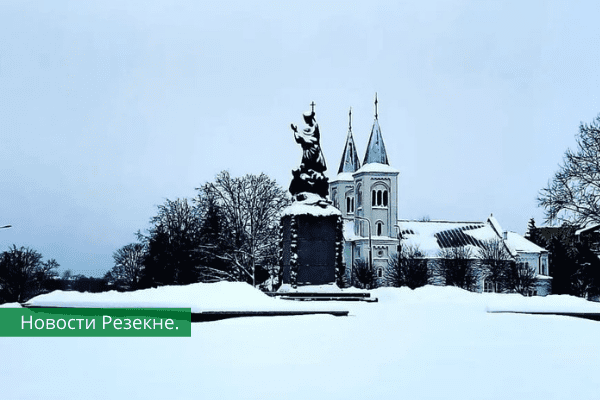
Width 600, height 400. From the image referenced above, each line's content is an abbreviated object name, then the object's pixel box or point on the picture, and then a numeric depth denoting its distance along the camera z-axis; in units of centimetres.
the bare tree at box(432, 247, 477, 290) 6606
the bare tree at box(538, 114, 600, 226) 3338
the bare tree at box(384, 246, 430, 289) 5966
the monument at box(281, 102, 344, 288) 2577
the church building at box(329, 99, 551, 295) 9391
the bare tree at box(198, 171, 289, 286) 5131
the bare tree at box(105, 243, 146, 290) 7939
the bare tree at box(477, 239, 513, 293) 6981
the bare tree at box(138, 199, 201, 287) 5475
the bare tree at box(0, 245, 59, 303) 5066
